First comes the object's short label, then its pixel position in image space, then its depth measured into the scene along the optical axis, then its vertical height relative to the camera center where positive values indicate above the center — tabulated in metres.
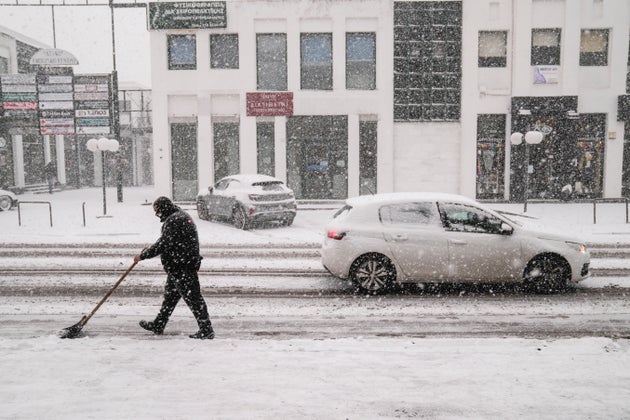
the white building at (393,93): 23.41 +3.00
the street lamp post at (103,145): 20.78 +0.64
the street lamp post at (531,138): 19.45 +0.76
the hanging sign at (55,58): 25.92 +5.19
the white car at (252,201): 15.47 -1.27
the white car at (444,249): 8.06 -1.41
